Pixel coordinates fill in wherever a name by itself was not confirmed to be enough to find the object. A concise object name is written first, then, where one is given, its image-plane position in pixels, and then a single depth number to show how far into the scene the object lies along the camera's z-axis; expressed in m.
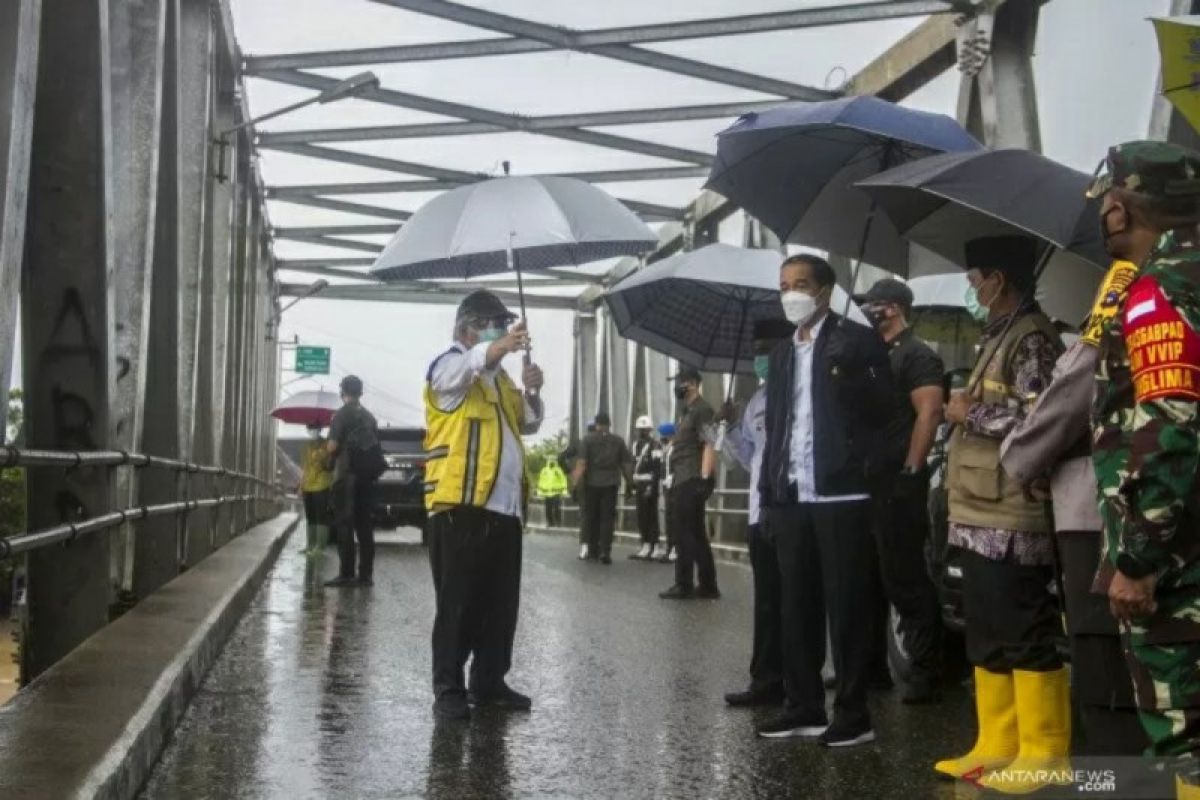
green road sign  52.69
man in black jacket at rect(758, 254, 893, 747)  5.64
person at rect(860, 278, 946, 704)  6.73
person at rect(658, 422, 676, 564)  16.99
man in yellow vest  6.21
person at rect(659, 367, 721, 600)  12.66
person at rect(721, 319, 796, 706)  6.70
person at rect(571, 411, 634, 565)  18.44
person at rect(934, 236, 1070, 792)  4.81
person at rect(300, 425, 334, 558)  16.34
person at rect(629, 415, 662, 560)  19.53
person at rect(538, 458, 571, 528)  32.59
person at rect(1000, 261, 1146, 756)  3.73
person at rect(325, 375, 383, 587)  13.19
